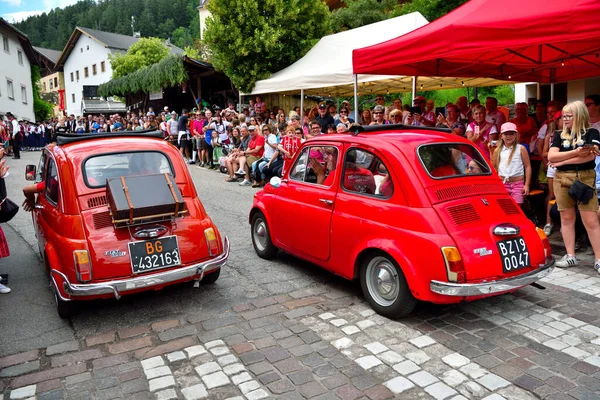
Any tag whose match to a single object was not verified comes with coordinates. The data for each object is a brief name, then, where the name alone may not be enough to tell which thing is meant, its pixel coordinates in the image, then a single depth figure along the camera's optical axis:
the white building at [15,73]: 37.92
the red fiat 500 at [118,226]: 4.41
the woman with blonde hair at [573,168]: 5.46
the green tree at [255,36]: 16.88
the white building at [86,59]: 59.68
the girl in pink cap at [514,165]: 6.69
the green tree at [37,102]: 45.88
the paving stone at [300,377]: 3.45
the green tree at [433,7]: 17.28
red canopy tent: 5.75
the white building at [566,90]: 12.19
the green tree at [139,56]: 44.12
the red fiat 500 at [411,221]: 4.05
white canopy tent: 12.43
